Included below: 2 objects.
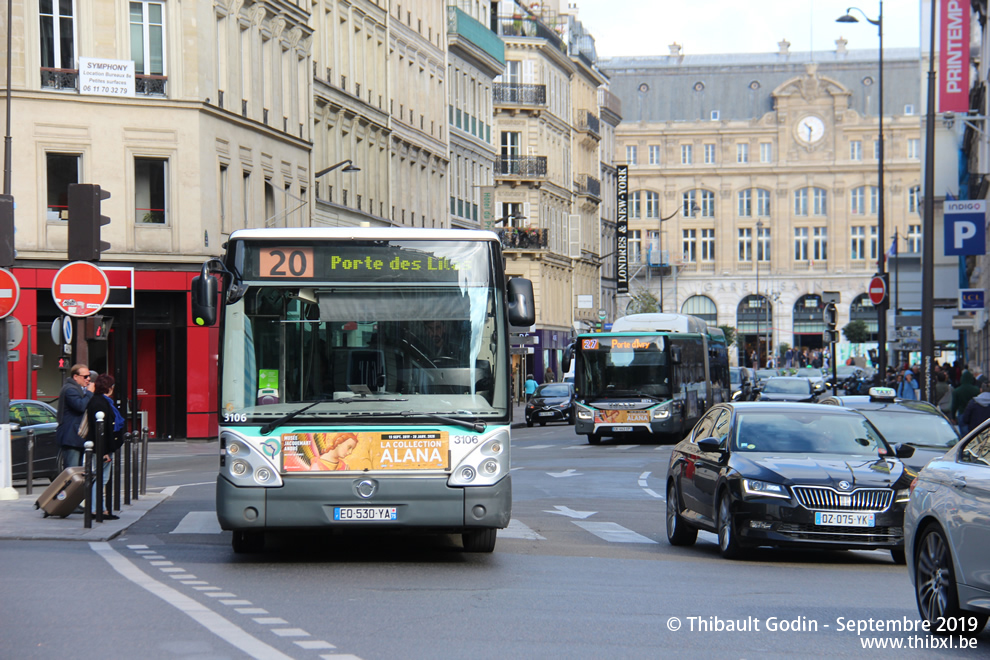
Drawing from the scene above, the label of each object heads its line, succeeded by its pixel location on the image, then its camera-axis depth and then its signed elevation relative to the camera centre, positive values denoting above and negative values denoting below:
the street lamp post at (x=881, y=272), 45.53 +1.23
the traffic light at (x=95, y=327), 27.87 -0.24
